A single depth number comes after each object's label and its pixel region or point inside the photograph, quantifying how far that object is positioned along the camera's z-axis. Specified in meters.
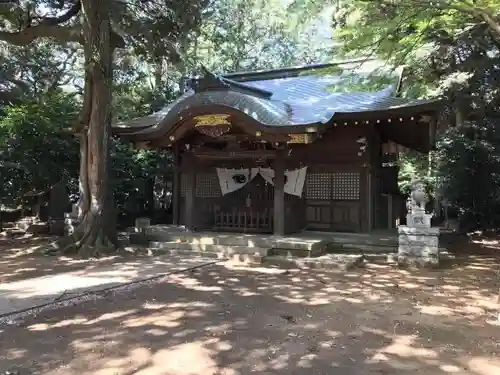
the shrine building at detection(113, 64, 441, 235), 10.55
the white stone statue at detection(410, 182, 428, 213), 9.28
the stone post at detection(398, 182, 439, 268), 9.21
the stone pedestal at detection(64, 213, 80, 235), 13.67
